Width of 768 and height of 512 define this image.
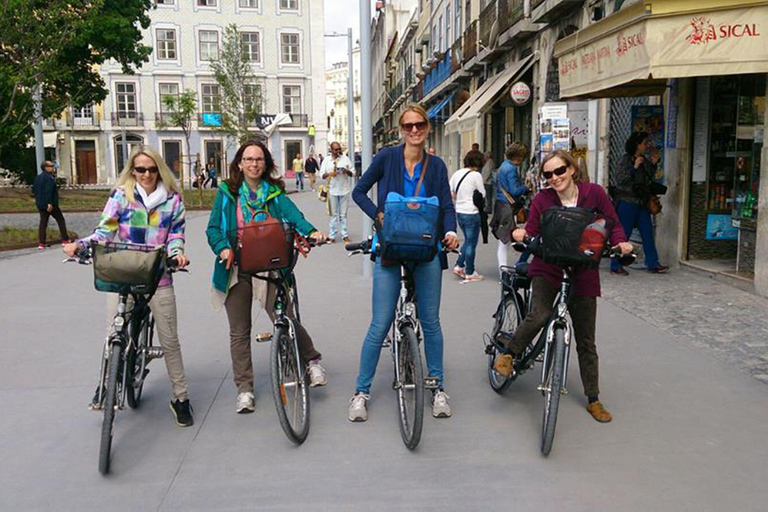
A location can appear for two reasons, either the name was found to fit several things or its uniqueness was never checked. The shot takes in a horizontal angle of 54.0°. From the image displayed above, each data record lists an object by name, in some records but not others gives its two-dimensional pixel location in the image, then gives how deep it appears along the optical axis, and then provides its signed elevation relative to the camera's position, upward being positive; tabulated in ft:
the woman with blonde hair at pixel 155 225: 14.60 -1.21
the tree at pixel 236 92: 121.08 +11.57
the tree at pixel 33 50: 44.11 +6.99
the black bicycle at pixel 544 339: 13.14 -3.50
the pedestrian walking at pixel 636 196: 32.07 -1.56
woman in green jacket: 15.12 -1.32
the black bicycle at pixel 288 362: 13.80 -3.78
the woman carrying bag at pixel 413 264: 14.70 -2.03
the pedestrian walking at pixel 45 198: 45.47 -2.07
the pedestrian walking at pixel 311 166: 110.63 -0.60
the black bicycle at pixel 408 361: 13.35 -3.70
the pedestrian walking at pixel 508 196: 27.86 -1.40
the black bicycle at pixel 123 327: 12.66 -3.04
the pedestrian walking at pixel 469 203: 30.78 -1.71
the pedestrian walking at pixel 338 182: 44.32 -1.23
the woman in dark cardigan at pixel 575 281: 14.55 -2.29
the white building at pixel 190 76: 180.24 +20.88
